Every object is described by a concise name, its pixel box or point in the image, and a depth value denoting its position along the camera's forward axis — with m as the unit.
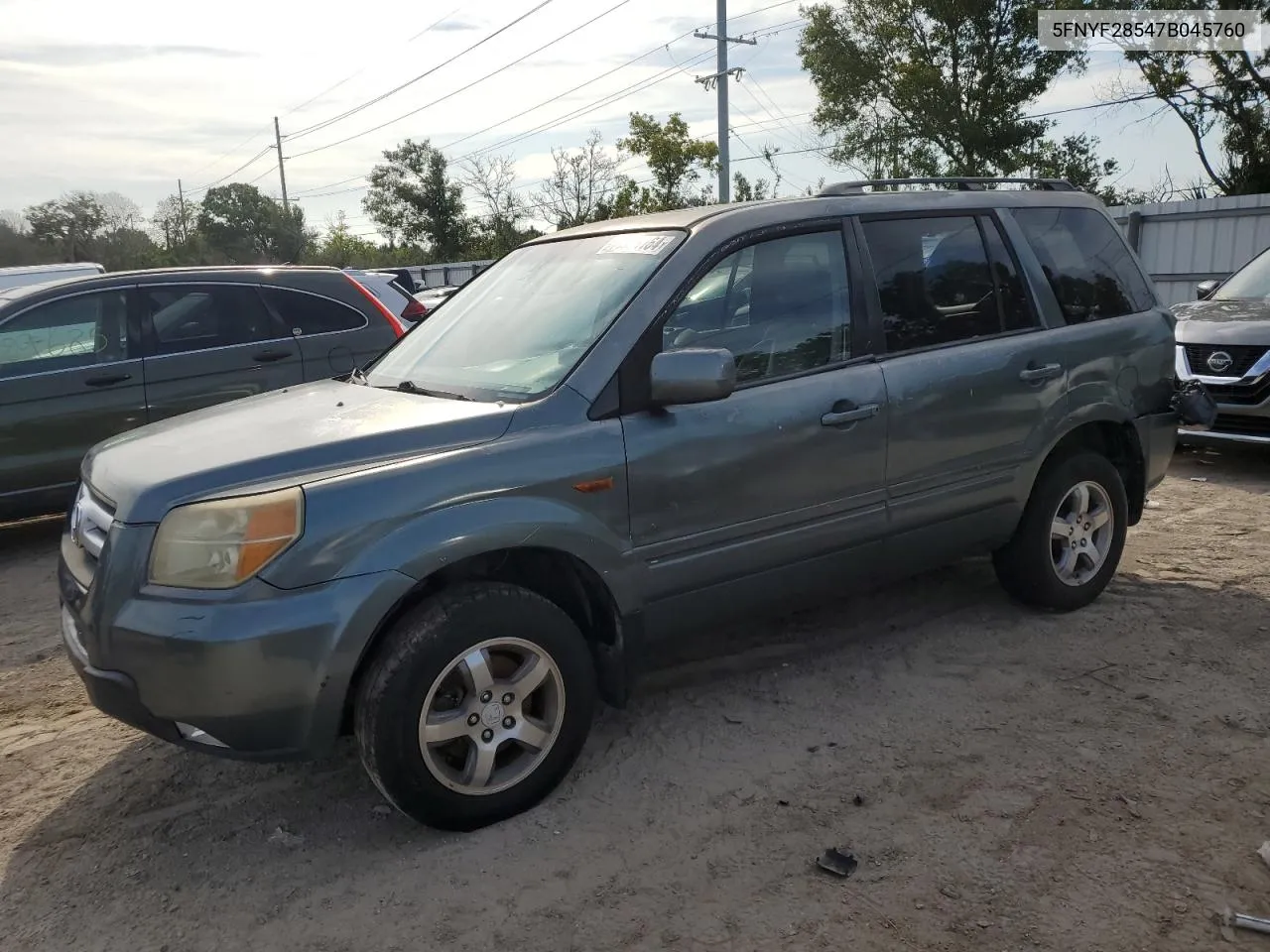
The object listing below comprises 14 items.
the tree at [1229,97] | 25.12
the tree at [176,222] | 60.87
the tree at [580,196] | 44.12
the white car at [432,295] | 18.77
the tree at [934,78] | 31.66
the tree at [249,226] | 60.00
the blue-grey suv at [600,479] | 2.77
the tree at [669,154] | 38.81
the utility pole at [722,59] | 31.03
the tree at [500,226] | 48.81
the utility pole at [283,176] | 59.62
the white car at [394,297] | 8.51
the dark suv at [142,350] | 6.32
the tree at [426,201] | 50.16
